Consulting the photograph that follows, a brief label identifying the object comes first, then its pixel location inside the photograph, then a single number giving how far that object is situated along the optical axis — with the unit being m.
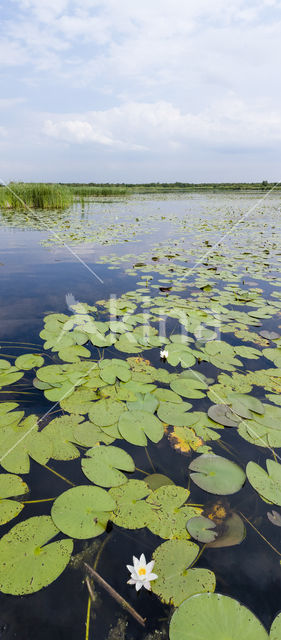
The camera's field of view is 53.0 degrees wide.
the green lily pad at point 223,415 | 1.60
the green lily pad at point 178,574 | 0.90
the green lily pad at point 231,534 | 1.05
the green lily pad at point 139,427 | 1.47
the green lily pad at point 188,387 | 1.81
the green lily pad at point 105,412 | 1.58
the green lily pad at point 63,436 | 1.39
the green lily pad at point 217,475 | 1.24
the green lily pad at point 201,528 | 1.05
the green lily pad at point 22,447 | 1.33
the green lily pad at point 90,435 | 1.46
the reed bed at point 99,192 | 26.00
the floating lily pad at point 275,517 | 1.12
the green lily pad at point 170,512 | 1.07
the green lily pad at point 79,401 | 1.67
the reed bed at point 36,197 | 13.09
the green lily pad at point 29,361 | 2.08
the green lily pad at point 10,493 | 1.12
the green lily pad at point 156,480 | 1.26
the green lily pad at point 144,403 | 1.68
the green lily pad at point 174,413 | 1.60
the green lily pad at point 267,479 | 1.21
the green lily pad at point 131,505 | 1.10
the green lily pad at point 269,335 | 2.55
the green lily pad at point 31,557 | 0.92
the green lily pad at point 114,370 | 1.94
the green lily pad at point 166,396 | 1.75
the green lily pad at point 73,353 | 2.19
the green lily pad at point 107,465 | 1.25
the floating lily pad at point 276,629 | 0.80
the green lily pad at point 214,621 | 0.80
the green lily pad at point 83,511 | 1.06
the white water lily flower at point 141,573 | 0.89
